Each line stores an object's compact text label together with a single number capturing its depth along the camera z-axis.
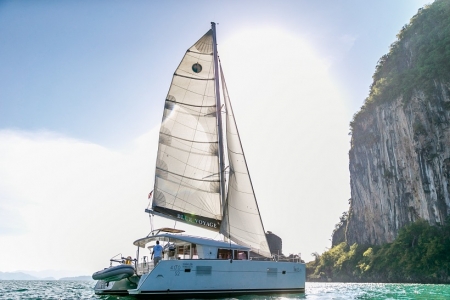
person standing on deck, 16.28
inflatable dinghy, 16.05
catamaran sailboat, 16.05
